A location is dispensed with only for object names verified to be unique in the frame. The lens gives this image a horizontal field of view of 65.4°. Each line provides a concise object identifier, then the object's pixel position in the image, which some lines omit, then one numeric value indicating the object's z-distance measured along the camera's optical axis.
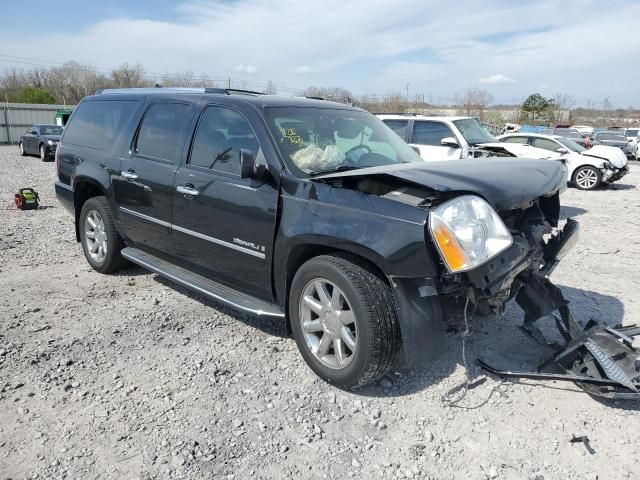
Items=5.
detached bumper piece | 2.86
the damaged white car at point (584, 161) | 13.30
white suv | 9.47
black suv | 2.82
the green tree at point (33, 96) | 39.69
